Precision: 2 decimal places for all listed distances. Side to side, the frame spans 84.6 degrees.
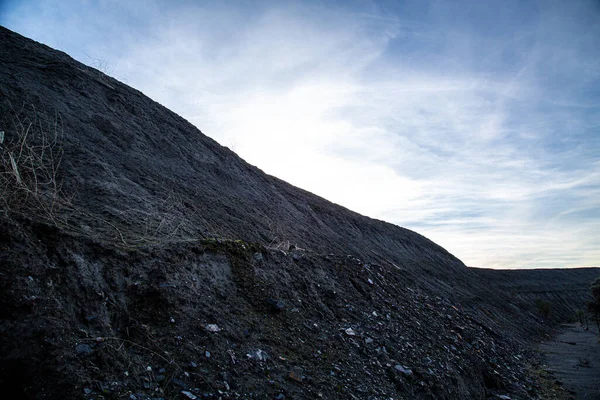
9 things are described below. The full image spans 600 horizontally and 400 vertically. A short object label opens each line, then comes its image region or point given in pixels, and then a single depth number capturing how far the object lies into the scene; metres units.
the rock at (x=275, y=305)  5.64
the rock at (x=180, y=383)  3.46
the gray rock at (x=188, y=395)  3.36
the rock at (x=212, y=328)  4.37
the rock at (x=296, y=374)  4.36
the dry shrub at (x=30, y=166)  4.18
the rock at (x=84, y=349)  3.17
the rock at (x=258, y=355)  4.36
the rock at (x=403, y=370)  5.88
